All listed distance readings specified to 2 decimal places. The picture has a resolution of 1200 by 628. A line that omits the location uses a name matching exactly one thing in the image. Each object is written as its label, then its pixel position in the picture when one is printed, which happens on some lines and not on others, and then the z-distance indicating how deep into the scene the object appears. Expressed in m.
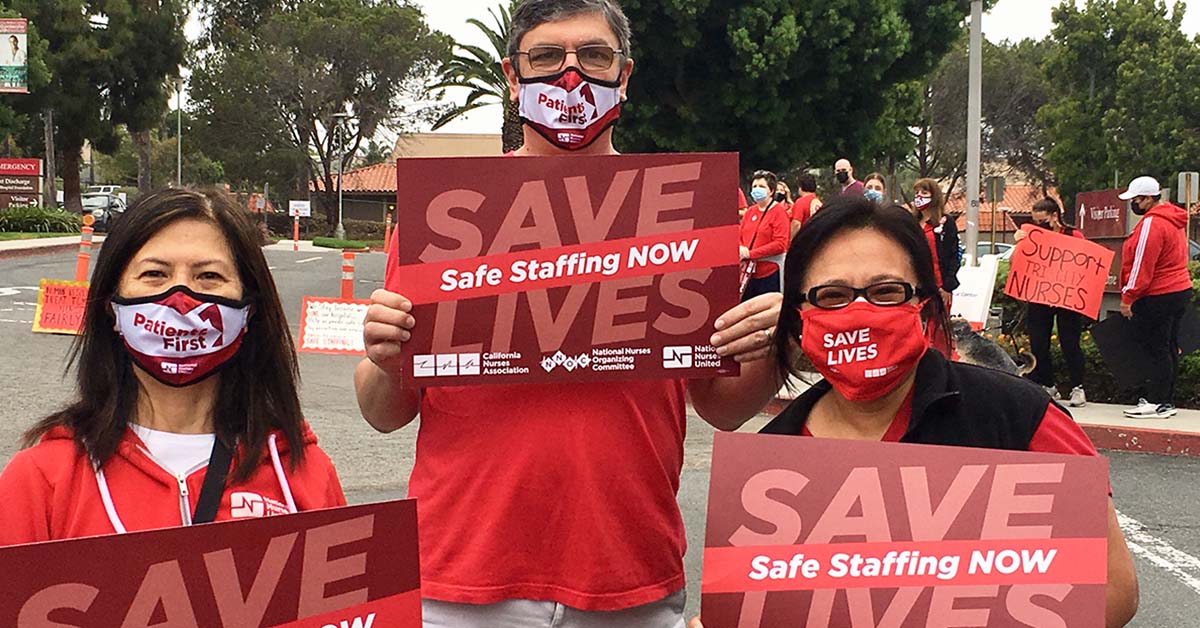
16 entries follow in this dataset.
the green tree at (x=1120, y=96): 43.59
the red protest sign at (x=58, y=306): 12.03
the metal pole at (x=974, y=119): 15.84
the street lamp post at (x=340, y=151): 47.47
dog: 4.58
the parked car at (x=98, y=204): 42.83
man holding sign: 2.26
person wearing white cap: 8.38
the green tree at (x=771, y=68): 18.81
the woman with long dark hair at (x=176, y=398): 2.00
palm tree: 36.59
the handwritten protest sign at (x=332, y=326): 11.69
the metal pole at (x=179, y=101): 50.84
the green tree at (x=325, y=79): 49.34
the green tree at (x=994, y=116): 52.09
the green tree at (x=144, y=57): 41.06
